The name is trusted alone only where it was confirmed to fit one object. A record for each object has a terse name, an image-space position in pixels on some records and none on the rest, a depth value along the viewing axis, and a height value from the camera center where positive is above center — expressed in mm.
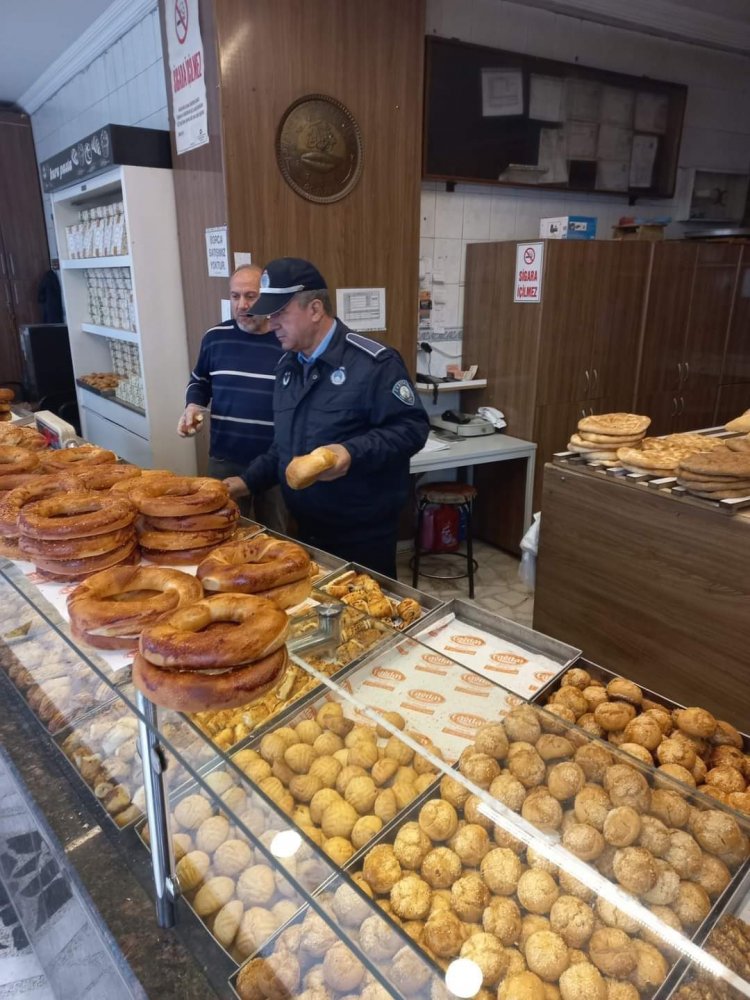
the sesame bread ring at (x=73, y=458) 1861 -490
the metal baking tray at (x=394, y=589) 1677 -761
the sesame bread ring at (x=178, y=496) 1402 -451
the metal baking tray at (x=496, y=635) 1479 -807
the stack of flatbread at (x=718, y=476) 2354 -669
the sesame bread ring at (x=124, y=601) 1063 -512
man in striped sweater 3084 -494
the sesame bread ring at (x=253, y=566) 1184 -507
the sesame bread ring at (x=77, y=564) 1294 -528
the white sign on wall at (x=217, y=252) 3449 +128
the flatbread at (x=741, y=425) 3096 -649
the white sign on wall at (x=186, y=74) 3393 +1013
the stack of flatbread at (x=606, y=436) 2867 -650
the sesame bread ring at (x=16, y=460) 1777 -469
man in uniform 2283 -481
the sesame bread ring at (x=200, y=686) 908 -532
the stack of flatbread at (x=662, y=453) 2670 -688
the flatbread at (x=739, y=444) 2595 -624
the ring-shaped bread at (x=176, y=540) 1391 -519
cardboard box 4480 +320
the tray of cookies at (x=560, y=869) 830 -776
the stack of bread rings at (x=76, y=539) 1286 -483
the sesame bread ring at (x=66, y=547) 1287 -493
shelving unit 3824 -193
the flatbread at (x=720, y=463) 2344 -628
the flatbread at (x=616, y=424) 2871 -605
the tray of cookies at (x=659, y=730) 1158 -808
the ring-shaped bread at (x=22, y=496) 1418 -470
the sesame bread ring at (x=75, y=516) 1283 -448
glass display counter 832 -774
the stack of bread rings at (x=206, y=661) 911 -507
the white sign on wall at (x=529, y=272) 4328 +34
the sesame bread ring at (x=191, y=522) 1412 -492
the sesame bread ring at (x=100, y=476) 1604 -470
